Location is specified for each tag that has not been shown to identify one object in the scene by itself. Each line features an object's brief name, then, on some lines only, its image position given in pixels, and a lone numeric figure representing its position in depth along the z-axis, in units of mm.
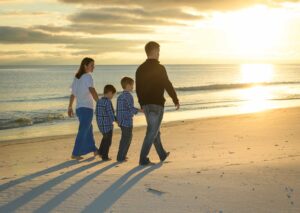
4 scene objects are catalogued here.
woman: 8047
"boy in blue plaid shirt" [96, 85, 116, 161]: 8109
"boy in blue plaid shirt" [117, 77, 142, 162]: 7623
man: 7066
